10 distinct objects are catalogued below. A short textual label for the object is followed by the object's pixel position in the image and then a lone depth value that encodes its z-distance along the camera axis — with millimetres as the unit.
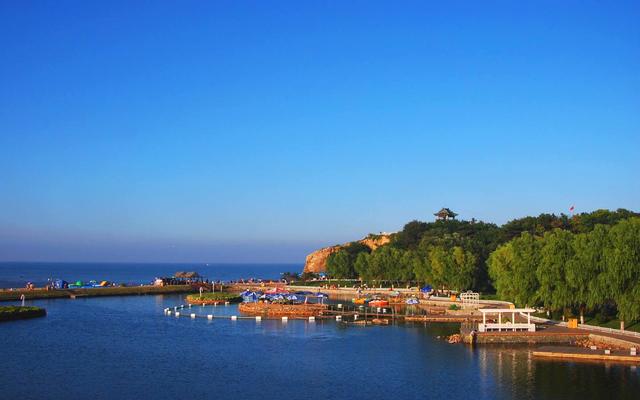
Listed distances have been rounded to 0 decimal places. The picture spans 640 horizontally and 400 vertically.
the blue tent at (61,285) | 132138
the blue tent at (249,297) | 102100
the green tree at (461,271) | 104688
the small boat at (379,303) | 100125
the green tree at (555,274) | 63894
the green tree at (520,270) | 69438
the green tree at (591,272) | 60250
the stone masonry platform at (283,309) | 89438
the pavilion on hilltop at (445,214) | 193250
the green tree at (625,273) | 56938
